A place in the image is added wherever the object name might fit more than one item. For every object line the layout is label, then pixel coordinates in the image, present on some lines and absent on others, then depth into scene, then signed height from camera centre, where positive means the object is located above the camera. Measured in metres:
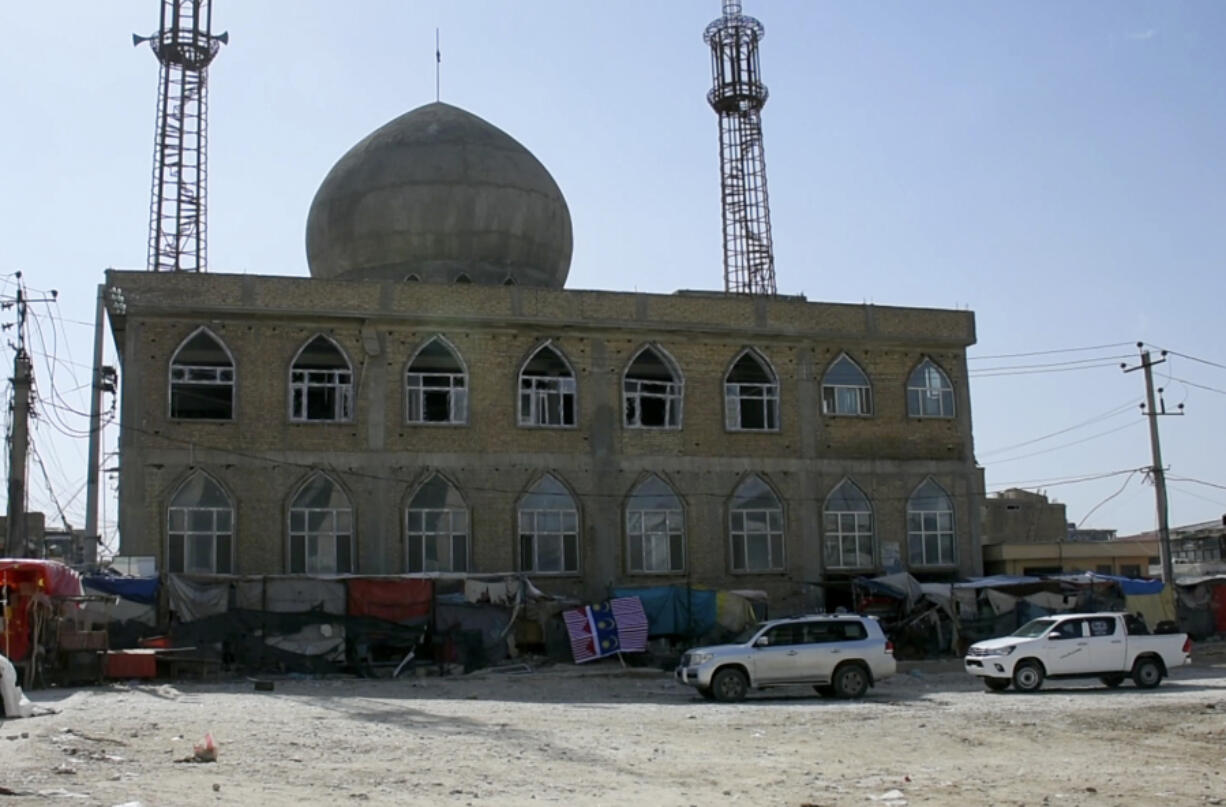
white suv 21.25 -1.05
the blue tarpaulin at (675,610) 28.83 -0.33
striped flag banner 27.98 -0.67
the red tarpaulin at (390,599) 26.97 +0.03
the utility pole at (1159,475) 34.12 +2.70
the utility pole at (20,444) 28.75 +3.57
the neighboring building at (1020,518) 50.97 +2.50
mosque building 29.78 +4.22
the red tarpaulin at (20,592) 21.61 +0.27
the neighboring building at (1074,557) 39.66 +0.83
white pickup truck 22.45 -1.13
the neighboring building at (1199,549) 53.75 +1.32
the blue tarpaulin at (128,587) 25.88 +0.37
